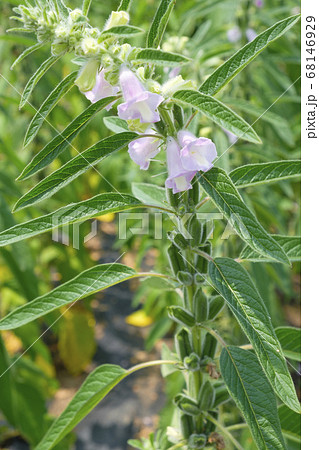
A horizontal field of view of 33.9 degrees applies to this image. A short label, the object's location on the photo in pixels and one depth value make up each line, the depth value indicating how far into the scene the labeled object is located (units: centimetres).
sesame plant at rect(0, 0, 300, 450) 56
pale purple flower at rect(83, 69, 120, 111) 63
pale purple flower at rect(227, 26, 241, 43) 155
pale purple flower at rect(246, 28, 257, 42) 154
